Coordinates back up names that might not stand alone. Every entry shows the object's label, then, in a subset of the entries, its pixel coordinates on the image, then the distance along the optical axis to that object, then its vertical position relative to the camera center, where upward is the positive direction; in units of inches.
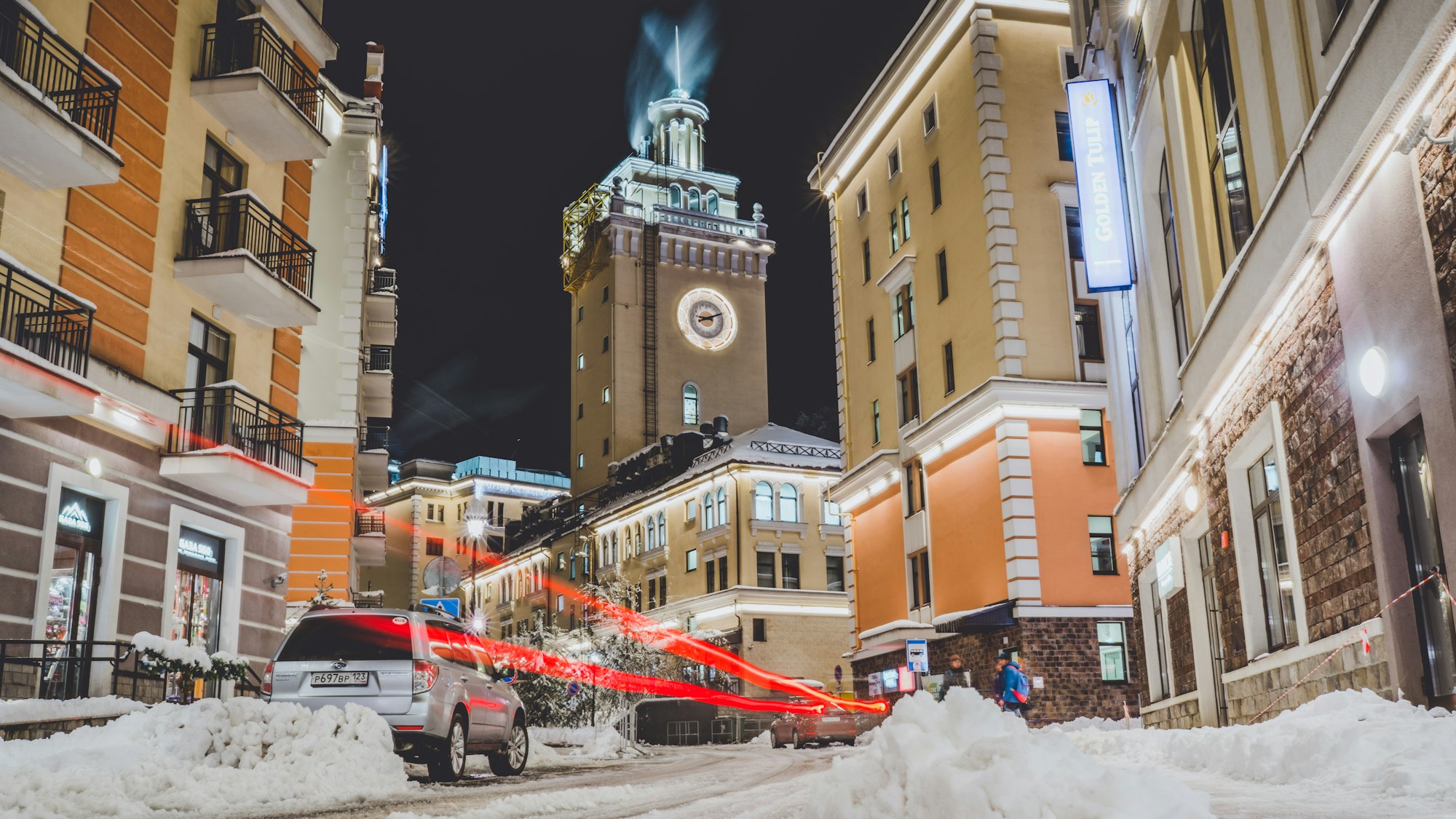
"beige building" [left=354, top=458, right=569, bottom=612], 4040.4 +594.3
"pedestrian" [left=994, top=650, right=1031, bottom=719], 743.7 -3.0
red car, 1211.9 -40.3
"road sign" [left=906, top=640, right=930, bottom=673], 1289.4 +29.9
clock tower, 2861.7 +889.9
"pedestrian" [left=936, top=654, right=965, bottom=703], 776.9 +5.6
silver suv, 518.6 +7.9
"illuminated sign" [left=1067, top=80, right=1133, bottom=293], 848.3 +336.1
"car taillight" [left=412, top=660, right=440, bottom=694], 521.0 +7.8
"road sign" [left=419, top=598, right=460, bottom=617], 867.2 +65.6
